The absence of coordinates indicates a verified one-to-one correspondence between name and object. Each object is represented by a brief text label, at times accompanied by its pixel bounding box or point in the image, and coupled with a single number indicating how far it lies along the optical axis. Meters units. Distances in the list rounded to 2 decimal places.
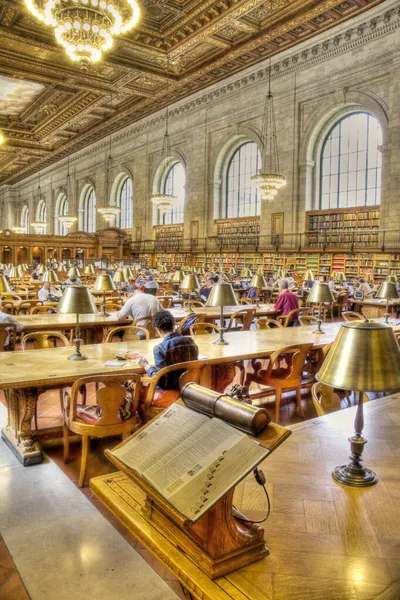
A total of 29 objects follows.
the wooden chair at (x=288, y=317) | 7.48
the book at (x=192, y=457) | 1.26
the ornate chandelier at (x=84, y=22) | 8.76
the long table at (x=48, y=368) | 3.62
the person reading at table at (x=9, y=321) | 5.80
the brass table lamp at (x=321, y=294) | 5.28
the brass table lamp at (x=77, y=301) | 3.79
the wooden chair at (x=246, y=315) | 8.07
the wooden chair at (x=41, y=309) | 7.74
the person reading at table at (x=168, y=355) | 3.82
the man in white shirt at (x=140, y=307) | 6.70
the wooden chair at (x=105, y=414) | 3.39
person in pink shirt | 8.31
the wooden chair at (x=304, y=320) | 7.06
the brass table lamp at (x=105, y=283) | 6.51
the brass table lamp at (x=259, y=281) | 8.51
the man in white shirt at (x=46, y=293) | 9.47
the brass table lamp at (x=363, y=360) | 1.64
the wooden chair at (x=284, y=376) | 4.62
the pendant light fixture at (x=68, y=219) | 26.22
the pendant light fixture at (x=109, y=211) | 22.64
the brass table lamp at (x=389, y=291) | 6.08
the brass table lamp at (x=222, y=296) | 4.75
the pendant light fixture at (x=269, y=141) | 18.41
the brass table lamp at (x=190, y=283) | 6.93
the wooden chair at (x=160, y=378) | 3.60
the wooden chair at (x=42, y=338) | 4.88
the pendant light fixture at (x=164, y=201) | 18.89
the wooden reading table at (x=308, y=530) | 1.24
